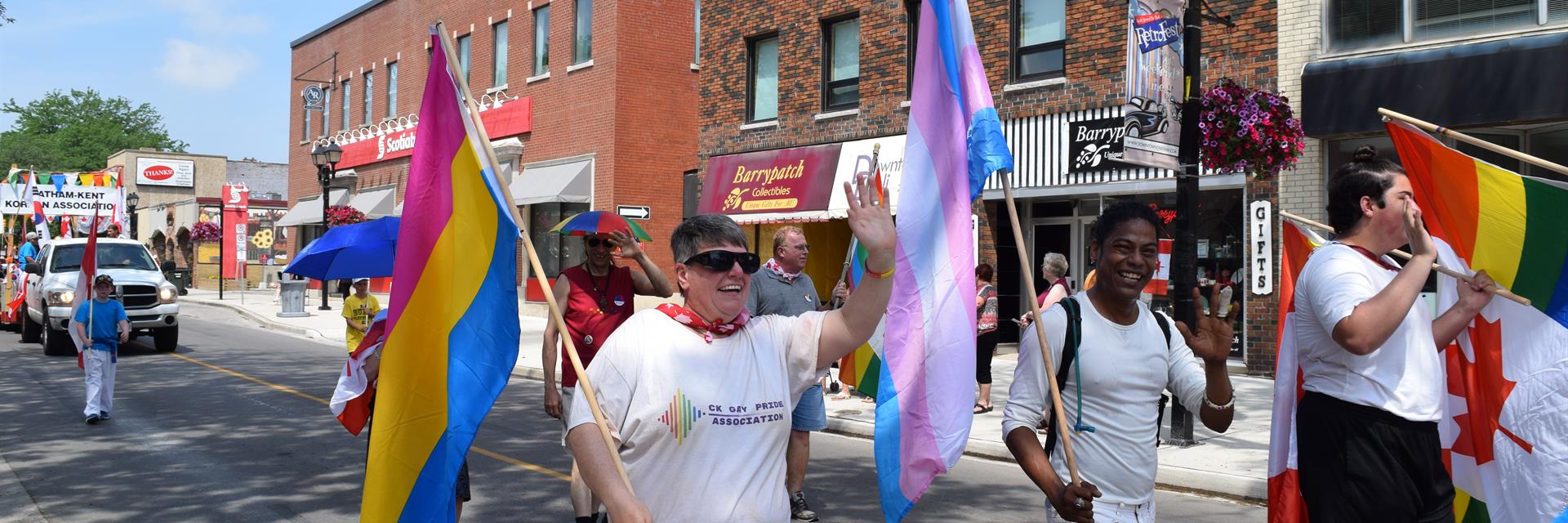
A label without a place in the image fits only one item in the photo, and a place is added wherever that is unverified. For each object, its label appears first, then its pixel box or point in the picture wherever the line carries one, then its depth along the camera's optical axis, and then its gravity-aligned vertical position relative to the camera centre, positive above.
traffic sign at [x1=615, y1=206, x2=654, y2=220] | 22.34 +1.14
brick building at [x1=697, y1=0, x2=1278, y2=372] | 15.08 +2.75
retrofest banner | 9.65 +1.62
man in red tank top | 6.62 -0.18
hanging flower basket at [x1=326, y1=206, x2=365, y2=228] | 30.28 +1.36
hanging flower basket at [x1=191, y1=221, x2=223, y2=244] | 48.81 +1.43
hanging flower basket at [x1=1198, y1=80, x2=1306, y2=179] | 10.14 +1.33
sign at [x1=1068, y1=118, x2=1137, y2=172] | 16.03 +1.86
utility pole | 9.55 +0.76
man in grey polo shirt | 7.07 -0.17
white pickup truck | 18.75 -0.43
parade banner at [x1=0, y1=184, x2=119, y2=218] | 30.78 +1.72
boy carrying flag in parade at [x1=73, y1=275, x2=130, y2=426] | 11.27 -0.75
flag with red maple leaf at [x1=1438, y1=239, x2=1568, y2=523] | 3.85 -0.45
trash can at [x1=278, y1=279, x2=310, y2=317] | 29.59 -0.87
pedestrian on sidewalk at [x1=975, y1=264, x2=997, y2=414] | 11.90 -0.62
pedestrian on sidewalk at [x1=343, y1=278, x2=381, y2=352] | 9.62 -0.35
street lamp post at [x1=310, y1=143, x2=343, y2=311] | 27.75 +2.61
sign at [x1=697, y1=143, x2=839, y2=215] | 20.14 +1.68
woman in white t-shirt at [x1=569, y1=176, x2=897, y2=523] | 3.08 -0.31
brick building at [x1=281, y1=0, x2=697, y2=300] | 26.19 +4.15
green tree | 92.98 +11.32
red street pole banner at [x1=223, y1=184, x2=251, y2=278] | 46.62 +1.72
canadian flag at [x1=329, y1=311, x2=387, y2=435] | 6.25 -0.68
